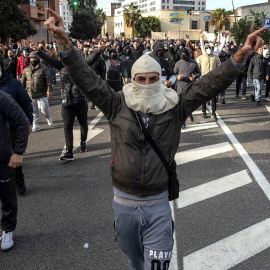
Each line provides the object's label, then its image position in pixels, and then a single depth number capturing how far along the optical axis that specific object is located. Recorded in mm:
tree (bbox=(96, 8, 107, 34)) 120262
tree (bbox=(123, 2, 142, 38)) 107125
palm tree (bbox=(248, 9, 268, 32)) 51438
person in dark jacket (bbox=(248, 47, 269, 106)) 12211
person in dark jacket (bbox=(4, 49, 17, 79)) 12844
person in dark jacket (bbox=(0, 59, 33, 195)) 4762
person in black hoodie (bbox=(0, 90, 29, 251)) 3842
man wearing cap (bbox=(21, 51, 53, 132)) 9328
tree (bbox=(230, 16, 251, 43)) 47656
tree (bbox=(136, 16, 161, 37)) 110875
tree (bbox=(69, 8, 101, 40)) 66750
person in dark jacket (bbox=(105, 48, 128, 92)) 10938
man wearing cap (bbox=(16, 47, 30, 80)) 12805
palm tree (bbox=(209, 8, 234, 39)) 84375
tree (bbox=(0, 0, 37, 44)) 31062
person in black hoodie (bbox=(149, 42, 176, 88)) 9055
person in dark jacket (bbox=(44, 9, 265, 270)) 2572
